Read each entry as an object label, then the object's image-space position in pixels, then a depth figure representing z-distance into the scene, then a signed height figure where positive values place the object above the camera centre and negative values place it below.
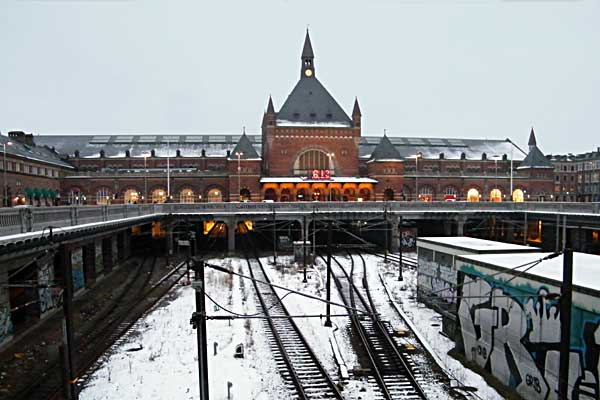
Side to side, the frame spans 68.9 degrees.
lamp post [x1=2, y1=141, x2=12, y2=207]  49.04 -1.07
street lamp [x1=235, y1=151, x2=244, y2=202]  60.69 +1.68
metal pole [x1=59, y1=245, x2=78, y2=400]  8.66 -2.62
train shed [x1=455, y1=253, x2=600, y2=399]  10.53 -3.93
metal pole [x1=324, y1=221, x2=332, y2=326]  18.78 -4.40
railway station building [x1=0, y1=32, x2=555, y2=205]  63.56 +3.12
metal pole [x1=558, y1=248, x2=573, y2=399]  8.46 -2.57
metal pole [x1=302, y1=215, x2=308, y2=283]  39.87 -3.75
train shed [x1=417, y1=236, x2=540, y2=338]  18.14 -3.71
